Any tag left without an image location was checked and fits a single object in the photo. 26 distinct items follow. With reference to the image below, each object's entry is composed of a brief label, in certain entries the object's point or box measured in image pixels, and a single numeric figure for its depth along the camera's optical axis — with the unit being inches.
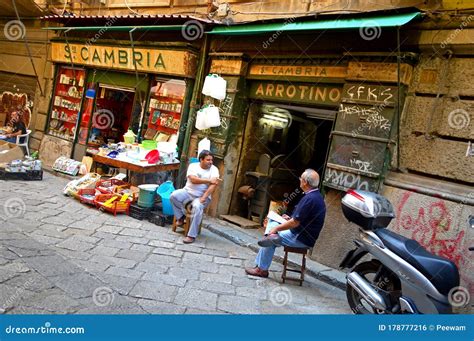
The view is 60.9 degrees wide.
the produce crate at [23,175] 330.3
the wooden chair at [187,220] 246.4
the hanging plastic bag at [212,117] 296.8
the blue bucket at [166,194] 270.5
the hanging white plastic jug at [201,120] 299.3
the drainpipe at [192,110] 326.3
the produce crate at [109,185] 296.1
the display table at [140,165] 276.4
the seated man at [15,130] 402.9
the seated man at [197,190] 244.0
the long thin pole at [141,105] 371.6
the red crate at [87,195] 285.6
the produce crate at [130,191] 291.6
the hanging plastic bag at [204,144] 300.5
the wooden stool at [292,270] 193.5
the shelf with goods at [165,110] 352.2
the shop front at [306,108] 217.9
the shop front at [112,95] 350.6
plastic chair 403.9
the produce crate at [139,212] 273.3
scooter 135.1
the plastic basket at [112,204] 273.1
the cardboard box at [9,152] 358.3
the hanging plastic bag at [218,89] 294.8
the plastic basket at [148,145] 307.4
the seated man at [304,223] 185.8
